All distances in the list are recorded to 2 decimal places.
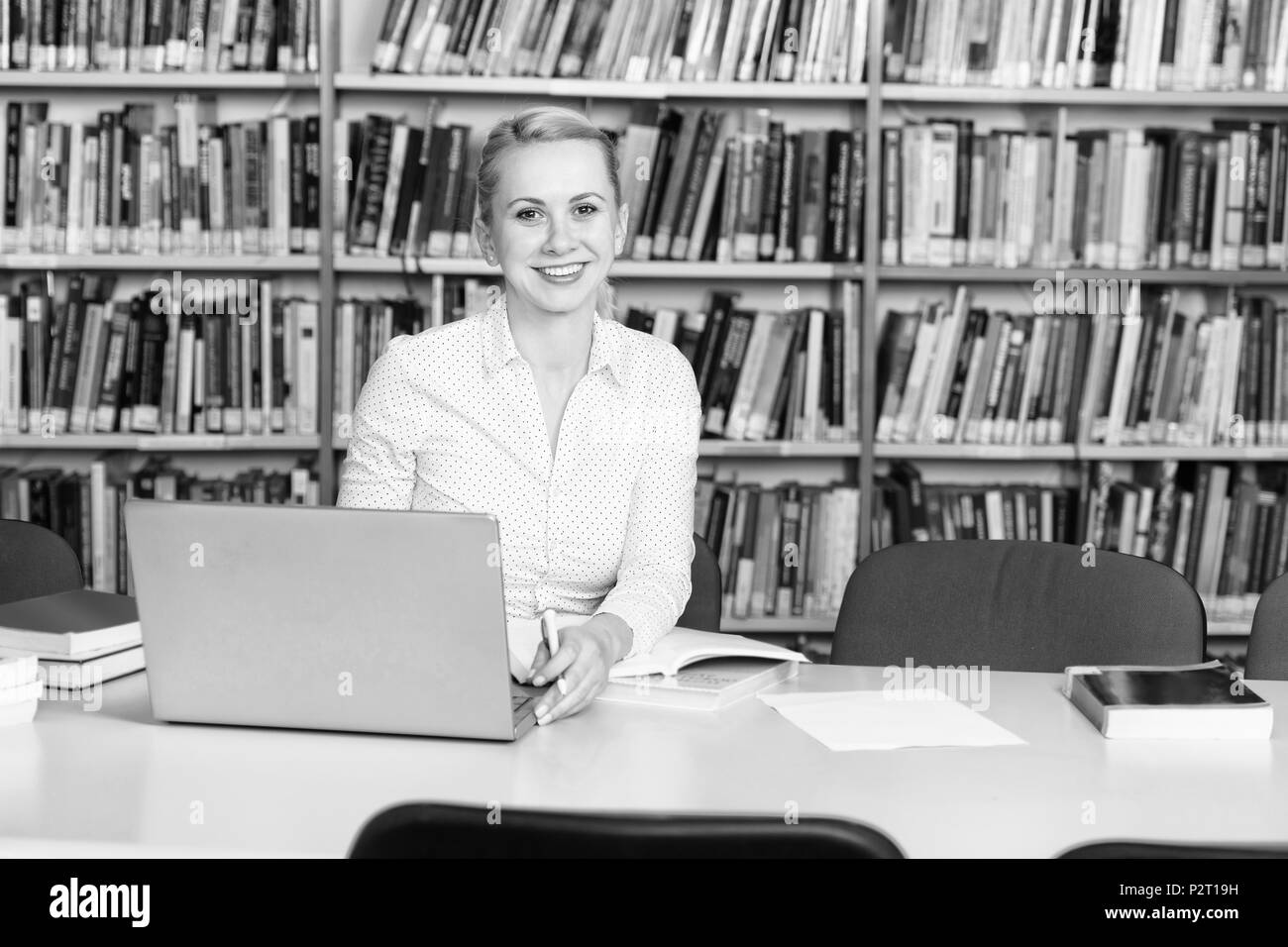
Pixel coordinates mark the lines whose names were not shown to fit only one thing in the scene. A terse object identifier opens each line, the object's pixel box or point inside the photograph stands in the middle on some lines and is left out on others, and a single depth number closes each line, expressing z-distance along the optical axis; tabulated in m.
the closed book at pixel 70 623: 1.46
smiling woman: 1.82
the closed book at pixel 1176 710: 1.31
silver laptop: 1.16
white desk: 1.06
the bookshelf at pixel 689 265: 3.00
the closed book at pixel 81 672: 1.45
